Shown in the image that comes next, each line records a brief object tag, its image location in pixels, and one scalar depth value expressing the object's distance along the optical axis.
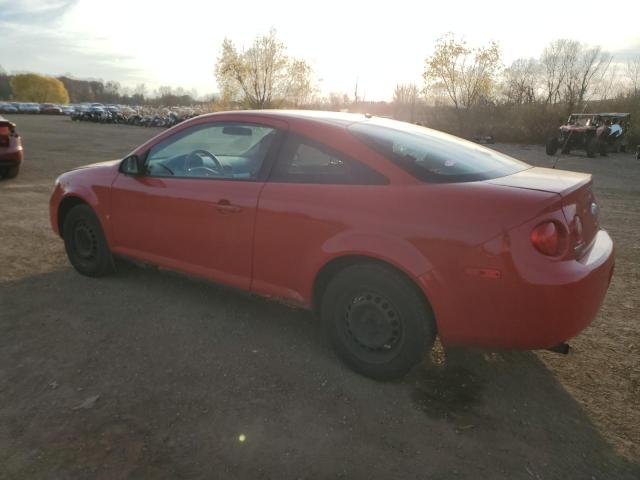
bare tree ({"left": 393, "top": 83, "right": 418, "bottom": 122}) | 42.64
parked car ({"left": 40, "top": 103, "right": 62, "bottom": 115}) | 73.56
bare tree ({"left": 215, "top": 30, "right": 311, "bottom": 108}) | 40.09
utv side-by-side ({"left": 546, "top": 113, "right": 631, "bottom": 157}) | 20.89
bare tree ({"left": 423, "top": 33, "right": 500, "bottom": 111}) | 37.66
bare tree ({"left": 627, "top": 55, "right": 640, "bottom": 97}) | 32.77
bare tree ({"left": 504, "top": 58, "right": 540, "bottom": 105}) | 42.32
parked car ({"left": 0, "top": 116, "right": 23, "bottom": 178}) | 8.74
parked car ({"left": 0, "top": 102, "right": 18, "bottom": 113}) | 72.39
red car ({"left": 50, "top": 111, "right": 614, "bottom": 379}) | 2.29
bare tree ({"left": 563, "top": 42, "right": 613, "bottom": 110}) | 40.11
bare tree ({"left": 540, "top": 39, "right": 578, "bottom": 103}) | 44.06
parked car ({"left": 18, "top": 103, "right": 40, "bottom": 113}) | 73.62
